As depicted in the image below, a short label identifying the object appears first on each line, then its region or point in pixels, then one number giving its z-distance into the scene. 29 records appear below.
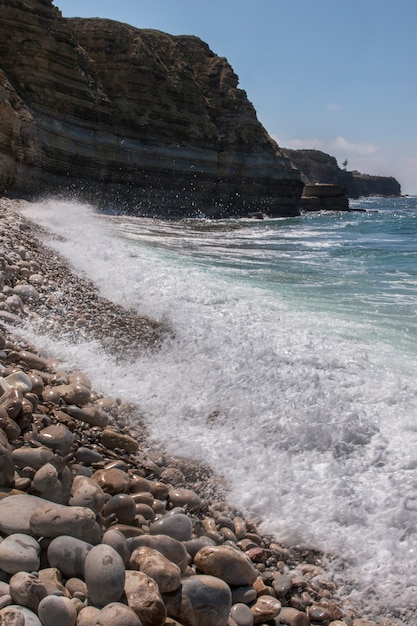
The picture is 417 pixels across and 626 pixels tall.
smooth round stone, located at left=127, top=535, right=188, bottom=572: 2.22
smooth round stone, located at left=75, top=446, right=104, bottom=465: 2.87
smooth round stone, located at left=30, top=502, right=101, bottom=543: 2.00
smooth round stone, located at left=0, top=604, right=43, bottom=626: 1.57
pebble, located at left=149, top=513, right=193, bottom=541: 2.47
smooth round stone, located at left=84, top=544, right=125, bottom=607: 1.83
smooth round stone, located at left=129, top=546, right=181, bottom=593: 2.01
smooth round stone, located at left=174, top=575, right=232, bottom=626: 2.02
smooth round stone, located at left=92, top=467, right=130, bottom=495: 2.62
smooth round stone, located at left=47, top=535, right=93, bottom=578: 1.93
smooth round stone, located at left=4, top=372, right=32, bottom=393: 3.20
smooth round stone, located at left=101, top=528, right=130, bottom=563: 2.10
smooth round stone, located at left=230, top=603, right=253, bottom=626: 2.19
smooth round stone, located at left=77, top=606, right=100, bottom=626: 1.70
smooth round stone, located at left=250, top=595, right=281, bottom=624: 2.26
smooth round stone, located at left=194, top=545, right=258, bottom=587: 2.32
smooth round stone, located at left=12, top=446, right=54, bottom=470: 2.43
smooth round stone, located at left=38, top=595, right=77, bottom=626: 1.66
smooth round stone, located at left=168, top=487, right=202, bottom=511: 2.88
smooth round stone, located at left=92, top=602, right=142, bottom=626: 1.69
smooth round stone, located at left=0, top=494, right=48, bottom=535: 1.98
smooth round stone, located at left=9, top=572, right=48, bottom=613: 1.68
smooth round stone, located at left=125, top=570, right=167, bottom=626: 1.83
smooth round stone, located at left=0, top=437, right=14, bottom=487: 2.25
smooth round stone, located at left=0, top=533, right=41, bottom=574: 1.80
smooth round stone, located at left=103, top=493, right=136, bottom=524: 2.45
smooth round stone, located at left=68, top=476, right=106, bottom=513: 2.34
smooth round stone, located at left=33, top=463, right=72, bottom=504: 2.28
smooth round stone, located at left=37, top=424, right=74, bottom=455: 2.72
